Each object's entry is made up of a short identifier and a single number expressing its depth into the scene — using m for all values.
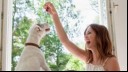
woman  1.39
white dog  1.08
